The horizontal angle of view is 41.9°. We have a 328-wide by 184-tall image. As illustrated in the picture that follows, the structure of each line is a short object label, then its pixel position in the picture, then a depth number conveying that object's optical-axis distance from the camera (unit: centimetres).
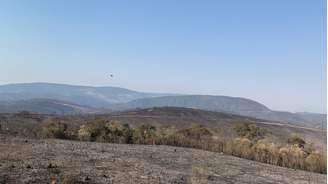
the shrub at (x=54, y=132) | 2795
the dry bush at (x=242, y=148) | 2634
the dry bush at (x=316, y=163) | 2316
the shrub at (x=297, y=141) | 3847
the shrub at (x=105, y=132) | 2848
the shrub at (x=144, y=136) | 2897
